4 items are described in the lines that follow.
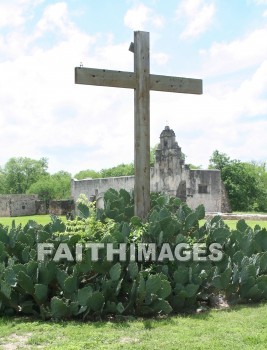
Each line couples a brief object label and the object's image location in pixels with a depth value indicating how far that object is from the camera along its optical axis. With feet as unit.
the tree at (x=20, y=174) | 212.23
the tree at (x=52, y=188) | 176.54
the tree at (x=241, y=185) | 104.42
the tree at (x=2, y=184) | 211.82
